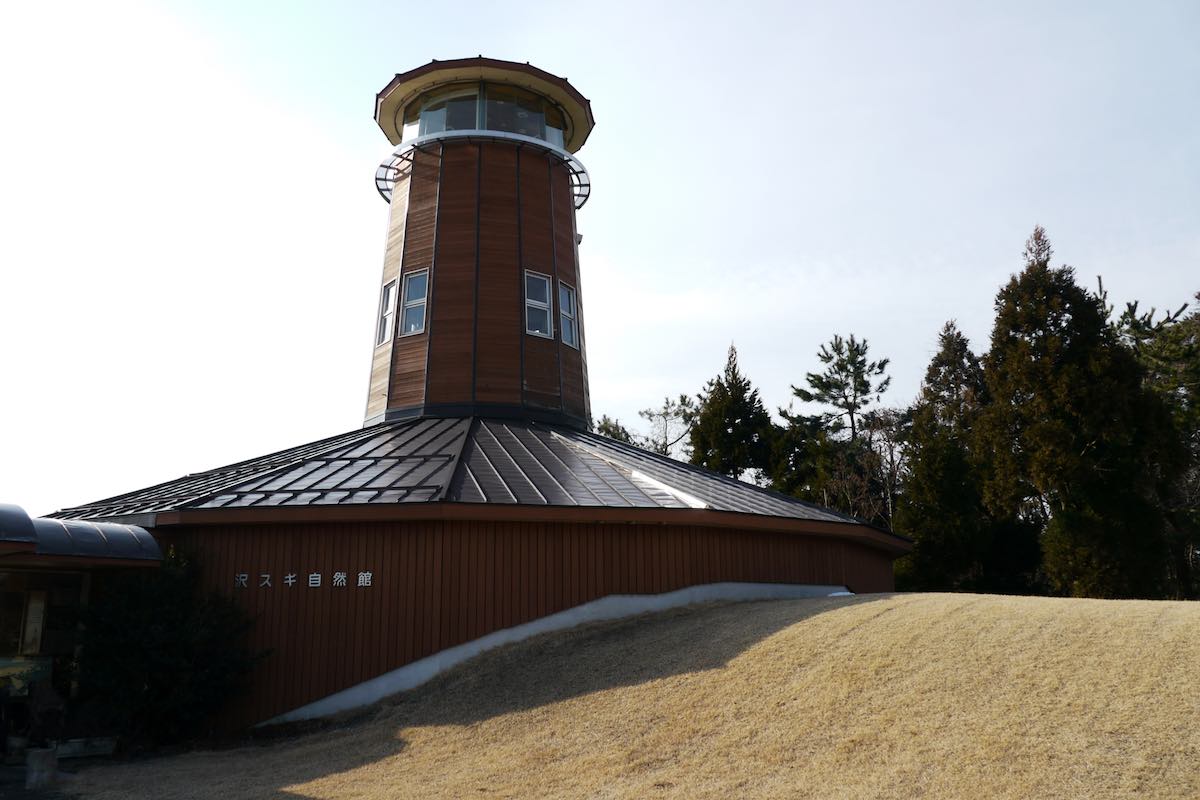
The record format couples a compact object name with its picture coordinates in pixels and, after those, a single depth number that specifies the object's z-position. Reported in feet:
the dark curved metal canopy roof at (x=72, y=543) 26.96
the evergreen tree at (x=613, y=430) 133.08
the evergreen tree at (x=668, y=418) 133.90
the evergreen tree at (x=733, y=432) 105.50
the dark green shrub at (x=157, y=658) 32.35
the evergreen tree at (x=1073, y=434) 61.26
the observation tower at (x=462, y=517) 35.78
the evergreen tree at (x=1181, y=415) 73.31
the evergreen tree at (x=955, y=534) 75.61
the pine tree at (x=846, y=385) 126.41
